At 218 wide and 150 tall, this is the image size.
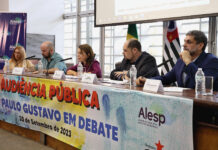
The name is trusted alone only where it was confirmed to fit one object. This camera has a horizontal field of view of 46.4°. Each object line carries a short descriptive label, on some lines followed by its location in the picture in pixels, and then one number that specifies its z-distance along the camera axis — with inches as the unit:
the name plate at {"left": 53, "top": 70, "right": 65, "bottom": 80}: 91.4
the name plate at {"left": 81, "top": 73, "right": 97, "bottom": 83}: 79.3
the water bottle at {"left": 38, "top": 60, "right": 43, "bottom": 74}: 117.5
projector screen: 98.2
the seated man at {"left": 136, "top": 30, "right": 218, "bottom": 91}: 77.6
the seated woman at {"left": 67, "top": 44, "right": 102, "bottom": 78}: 118.8
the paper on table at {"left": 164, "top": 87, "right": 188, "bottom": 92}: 63.7
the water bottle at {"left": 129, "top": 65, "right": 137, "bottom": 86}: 75.1
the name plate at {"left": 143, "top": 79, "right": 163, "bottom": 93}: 61.1
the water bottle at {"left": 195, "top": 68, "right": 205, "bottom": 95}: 58.3
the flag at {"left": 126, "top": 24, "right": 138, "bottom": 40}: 169.8
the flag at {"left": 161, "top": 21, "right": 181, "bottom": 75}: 155.5
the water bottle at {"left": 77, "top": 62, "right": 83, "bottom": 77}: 102.8
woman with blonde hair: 140.9
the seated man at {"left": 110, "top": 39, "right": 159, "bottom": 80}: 98.4
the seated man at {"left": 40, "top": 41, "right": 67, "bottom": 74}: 131.3
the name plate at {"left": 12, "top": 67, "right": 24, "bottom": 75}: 107.1
